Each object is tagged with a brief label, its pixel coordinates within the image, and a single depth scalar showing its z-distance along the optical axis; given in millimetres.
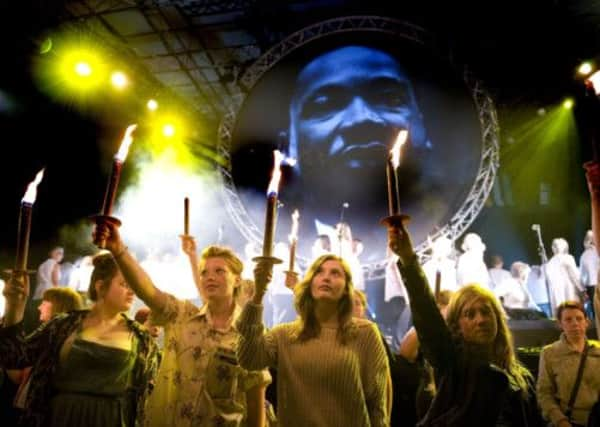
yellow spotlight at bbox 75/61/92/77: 8656
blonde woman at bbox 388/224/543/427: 1858
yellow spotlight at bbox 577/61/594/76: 8559
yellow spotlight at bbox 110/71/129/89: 9312
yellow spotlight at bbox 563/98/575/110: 10430
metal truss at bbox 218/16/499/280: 7938
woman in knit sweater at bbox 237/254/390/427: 1958
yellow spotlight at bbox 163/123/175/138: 11000
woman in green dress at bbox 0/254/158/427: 2145
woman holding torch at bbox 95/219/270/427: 2162
